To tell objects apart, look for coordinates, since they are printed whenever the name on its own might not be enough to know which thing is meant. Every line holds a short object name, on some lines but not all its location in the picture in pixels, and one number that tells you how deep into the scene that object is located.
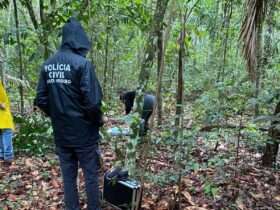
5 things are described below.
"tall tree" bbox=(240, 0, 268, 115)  2.99
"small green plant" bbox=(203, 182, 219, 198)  2.25
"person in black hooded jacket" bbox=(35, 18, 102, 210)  2.18
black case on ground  2.19
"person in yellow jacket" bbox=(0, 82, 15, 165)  3.68
